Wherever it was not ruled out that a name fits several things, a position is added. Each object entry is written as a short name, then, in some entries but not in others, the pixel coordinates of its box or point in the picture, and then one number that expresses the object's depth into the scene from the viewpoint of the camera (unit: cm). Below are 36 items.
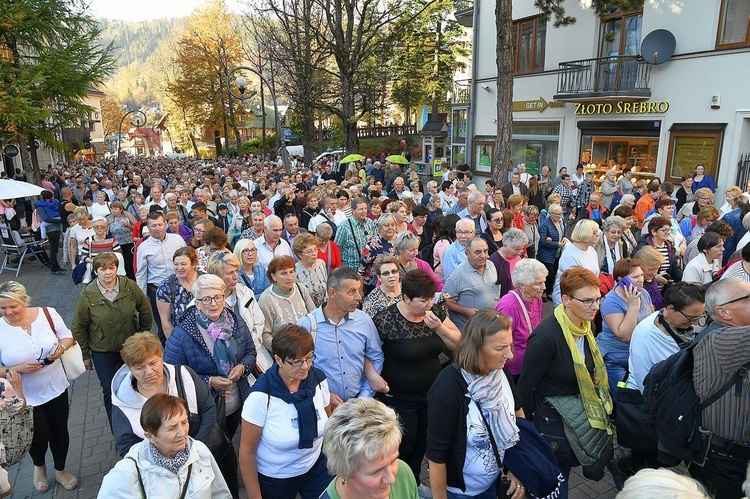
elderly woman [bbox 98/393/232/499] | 246
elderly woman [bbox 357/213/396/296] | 592
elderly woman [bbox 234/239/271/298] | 531
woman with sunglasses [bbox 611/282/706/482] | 332
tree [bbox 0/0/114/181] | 1625
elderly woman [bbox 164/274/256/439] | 360
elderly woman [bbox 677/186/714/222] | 789
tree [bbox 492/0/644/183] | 1308
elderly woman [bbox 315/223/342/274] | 607
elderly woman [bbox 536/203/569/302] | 779
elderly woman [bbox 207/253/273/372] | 417
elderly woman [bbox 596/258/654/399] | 396
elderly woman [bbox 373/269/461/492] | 353
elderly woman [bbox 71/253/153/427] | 447
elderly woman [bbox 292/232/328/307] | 511
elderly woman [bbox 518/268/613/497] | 314
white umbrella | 900
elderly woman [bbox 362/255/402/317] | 397
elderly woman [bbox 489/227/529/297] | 501
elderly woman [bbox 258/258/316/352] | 433
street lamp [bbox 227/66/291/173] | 1792
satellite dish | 1479
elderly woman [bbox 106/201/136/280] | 862
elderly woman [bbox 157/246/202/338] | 461
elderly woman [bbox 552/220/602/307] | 540
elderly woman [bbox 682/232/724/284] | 525
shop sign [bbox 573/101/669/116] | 1546
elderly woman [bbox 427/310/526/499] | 263
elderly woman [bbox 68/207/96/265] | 793
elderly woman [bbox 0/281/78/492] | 382
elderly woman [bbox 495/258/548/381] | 388
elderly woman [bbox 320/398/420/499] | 211
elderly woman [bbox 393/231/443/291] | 501
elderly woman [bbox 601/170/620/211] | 1097
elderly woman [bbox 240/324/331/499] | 288
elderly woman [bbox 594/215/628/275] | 583
